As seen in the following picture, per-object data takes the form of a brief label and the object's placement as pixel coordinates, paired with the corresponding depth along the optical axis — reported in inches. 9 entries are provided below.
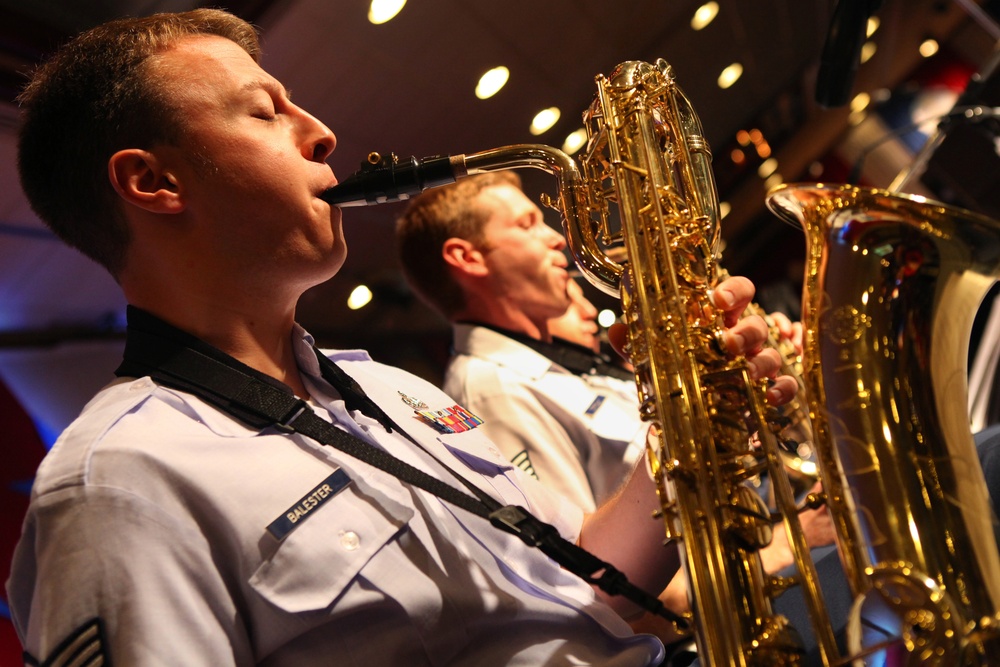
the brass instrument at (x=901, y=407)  51.1
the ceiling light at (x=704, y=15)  194.7
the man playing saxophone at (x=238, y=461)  48.9
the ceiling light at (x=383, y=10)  128.3
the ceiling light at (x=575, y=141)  176.6
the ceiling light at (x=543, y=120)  169.6
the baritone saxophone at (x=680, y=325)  54.2
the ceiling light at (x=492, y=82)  155.8
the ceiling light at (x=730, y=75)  226.8
